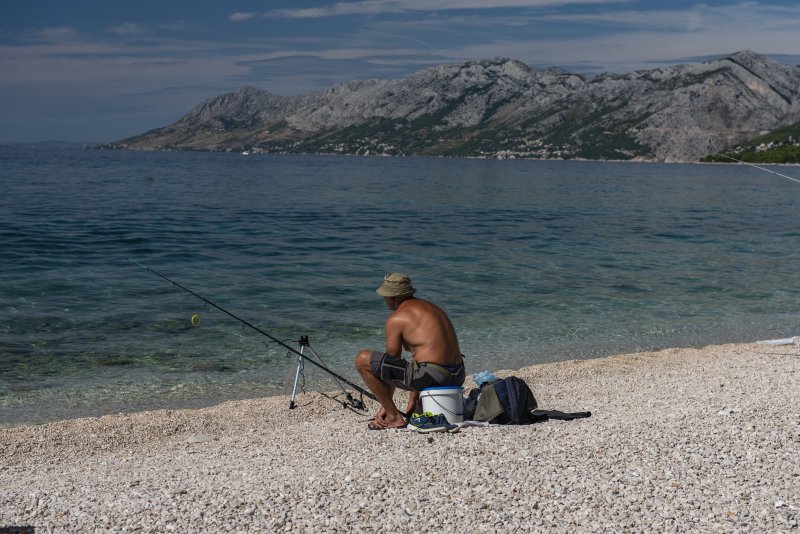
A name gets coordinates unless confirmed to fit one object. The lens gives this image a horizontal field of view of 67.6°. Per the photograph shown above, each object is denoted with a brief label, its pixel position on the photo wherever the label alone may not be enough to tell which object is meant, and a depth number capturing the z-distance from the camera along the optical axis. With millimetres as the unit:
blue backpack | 6629
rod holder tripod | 7895
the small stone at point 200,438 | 7301
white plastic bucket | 6480
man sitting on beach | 6457
